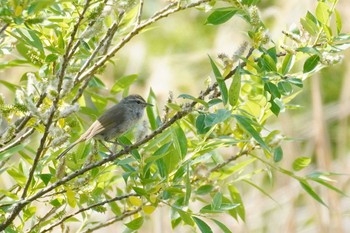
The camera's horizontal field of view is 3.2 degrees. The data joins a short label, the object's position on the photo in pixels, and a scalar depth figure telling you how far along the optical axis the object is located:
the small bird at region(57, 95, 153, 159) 8.06
